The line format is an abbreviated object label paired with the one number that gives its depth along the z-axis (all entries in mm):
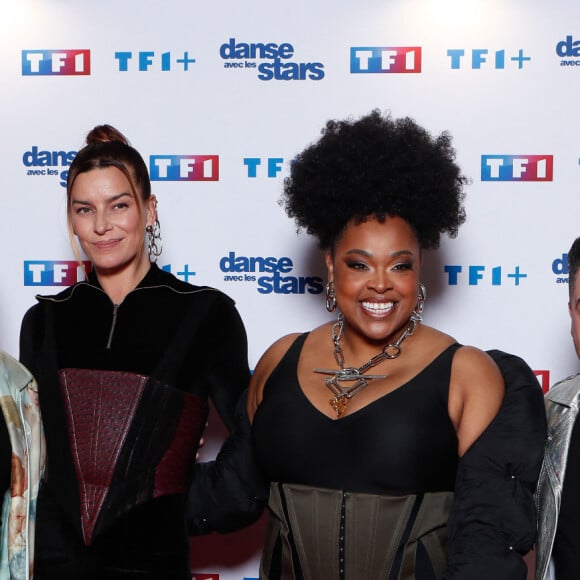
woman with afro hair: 1635
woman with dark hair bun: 1926
